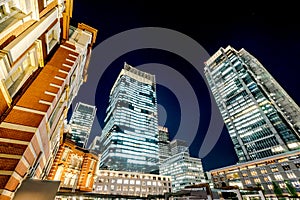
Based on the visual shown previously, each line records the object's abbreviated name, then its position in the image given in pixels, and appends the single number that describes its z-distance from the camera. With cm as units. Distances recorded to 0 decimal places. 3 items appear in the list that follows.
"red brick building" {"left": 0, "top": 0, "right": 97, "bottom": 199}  584
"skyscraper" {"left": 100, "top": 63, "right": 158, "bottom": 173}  8558
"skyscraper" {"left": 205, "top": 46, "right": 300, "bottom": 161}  7119
